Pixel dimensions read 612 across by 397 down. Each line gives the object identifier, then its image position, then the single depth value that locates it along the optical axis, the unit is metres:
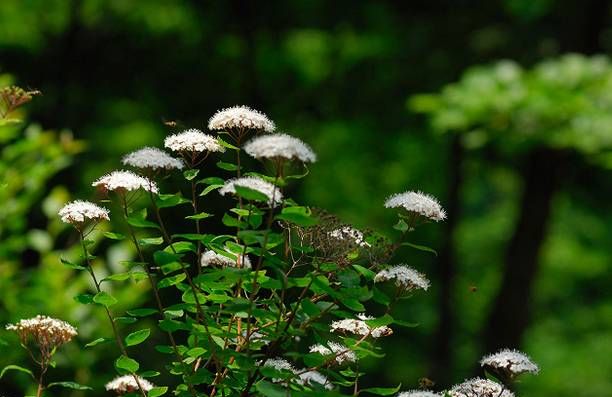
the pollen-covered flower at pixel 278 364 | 4.52
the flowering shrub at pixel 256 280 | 4.04
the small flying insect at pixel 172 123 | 4.92
